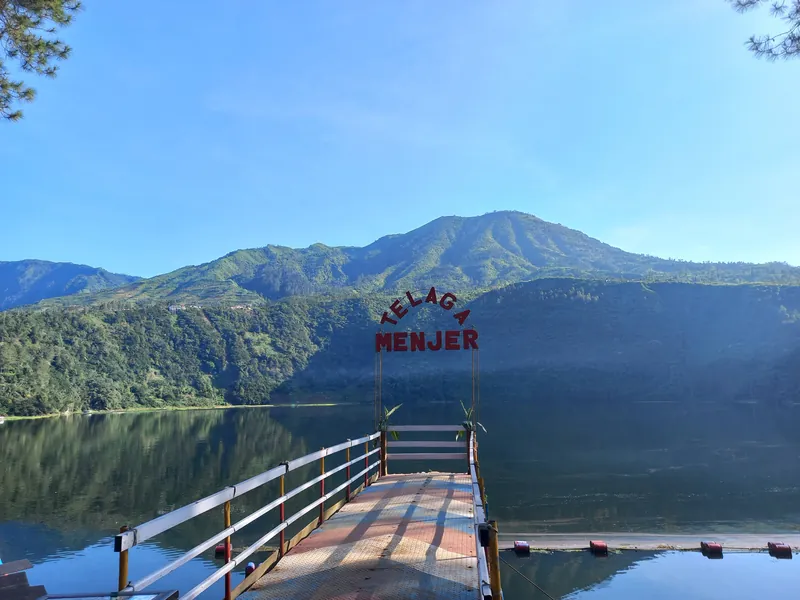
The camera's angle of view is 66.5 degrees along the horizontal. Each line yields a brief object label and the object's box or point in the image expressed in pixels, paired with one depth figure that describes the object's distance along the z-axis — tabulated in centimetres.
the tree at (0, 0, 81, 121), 941
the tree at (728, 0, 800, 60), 841
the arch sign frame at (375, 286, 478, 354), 1432
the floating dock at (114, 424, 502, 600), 385
